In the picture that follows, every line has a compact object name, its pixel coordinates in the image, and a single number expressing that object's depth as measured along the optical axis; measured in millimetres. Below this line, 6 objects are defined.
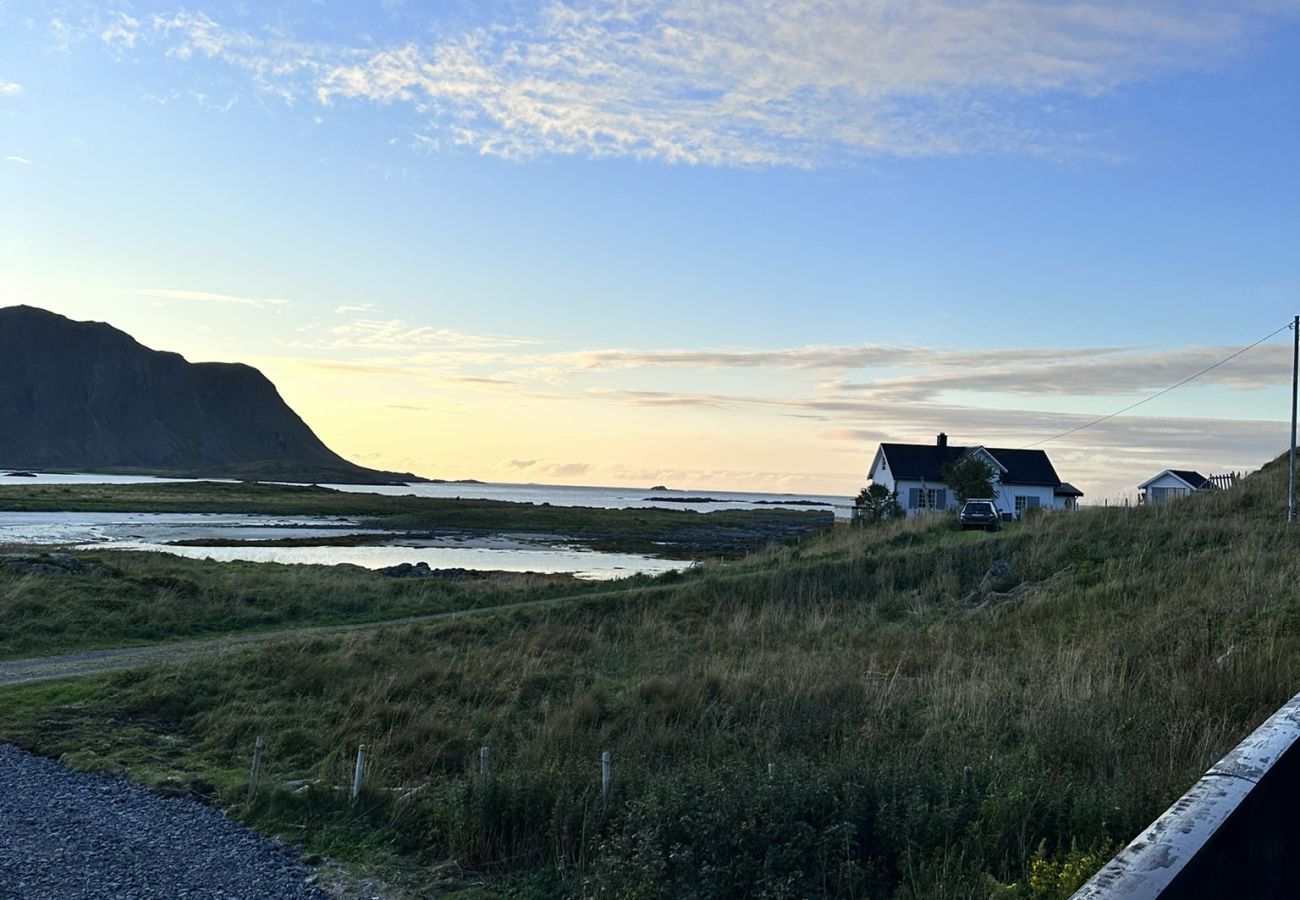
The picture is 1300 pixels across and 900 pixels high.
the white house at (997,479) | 57000
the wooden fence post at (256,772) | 9758
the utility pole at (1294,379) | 27719
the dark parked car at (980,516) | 36188
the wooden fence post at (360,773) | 9320
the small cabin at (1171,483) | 60156
